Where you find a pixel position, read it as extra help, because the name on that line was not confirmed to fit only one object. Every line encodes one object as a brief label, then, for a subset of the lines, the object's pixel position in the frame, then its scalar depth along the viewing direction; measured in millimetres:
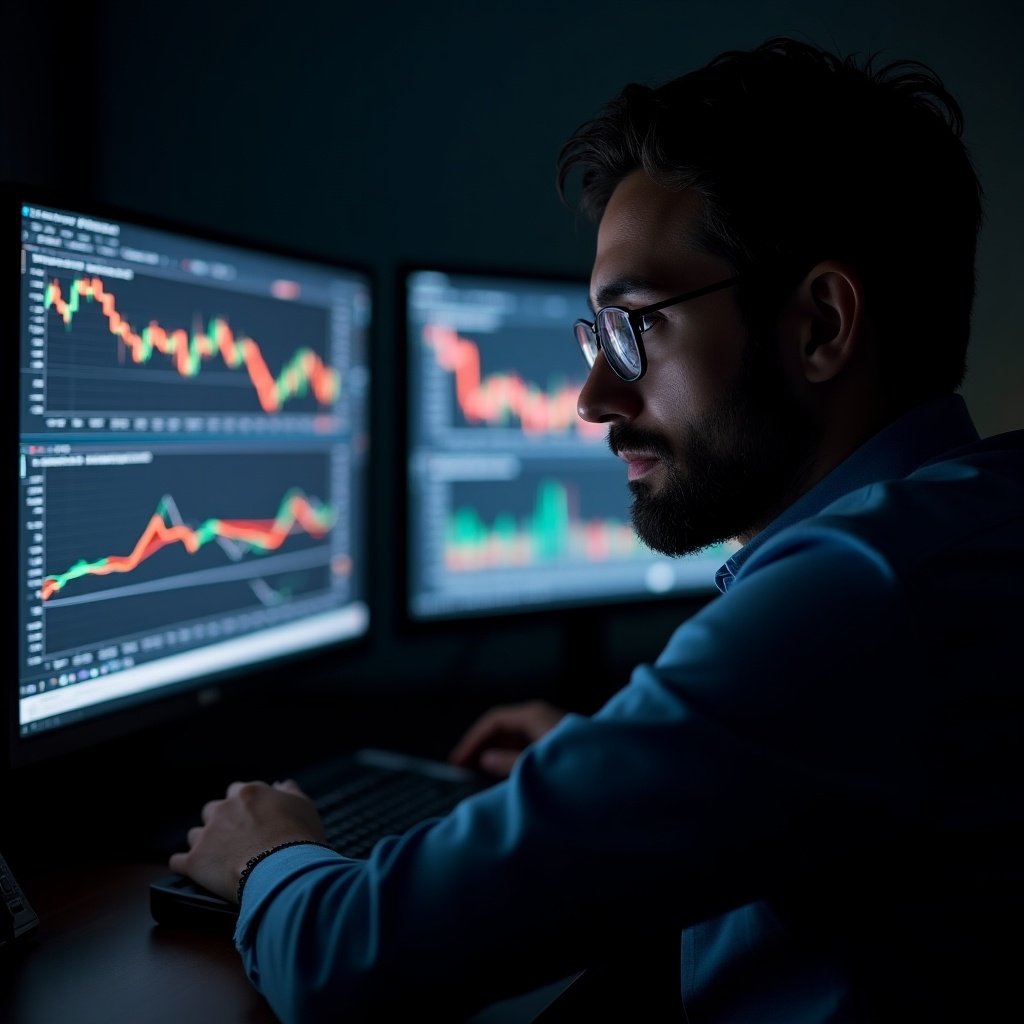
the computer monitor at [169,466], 901
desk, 682
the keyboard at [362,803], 802
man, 563
